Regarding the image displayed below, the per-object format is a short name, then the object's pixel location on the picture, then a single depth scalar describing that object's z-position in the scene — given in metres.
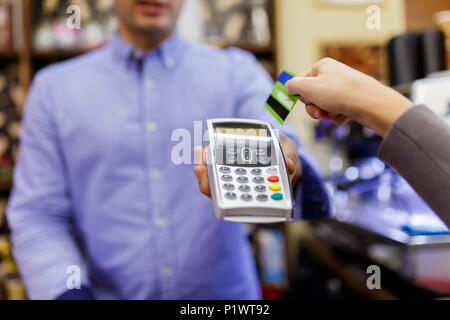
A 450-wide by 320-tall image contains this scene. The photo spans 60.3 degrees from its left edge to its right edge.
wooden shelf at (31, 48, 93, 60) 1.84
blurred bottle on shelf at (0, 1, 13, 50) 1.86
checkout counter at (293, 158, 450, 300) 0.83
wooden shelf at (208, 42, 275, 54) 1.92
